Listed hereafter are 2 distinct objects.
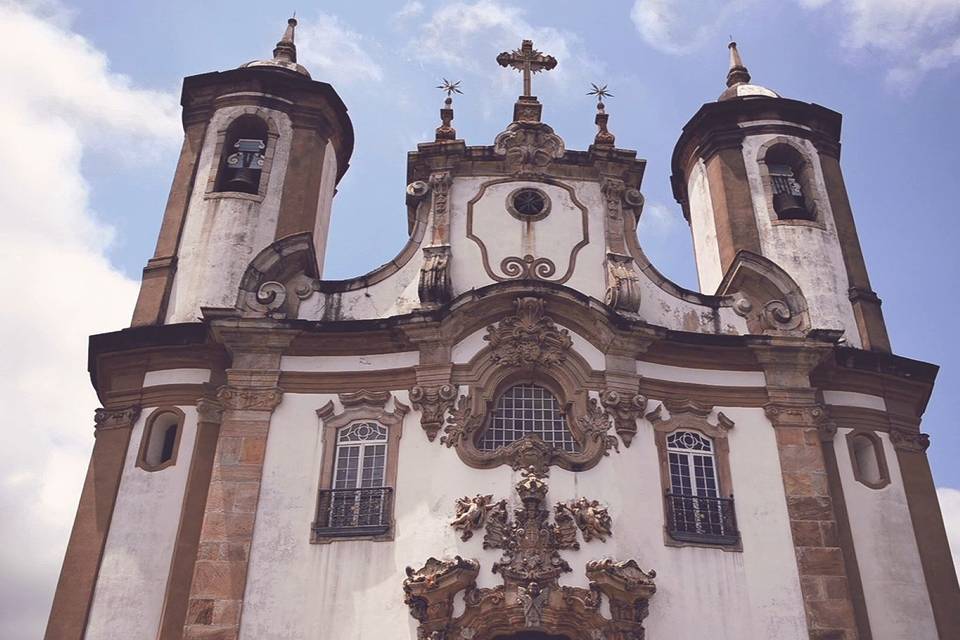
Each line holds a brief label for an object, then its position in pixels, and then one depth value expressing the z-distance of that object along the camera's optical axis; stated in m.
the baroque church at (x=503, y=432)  13.05
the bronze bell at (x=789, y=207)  18.47
